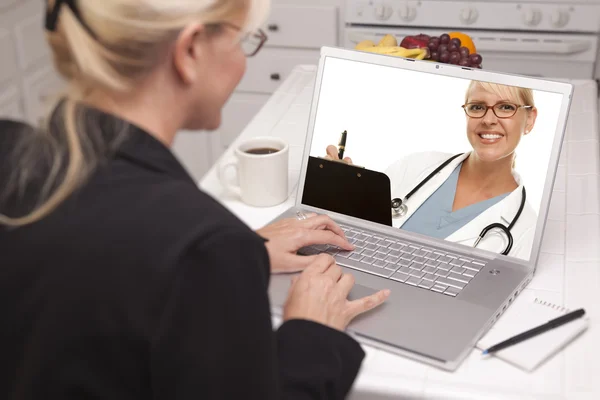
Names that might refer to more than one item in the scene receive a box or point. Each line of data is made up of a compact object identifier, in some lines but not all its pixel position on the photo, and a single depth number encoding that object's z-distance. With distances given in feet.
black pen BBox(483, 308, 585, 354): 3.22
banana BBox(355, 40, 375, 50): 5.25
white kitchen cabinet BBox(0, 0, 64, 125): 7.38
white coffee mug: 4.50
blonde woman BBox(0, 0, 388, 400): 2.17
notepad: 3.17
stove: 8.34
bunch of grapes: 4.92
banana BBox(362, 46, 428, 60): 4.95
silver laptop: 3.62
